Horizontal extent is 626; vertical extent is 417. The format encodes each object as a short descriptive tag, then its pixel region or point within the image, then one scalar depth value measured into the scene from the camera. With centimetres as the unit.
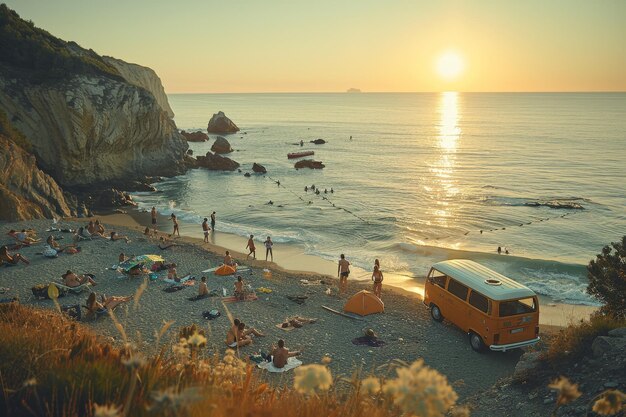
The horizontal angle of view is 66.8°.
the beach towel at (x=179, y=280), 1995
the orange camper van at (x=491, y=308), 1390
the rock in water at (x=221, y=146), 8044
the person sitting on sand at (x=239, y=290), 1847
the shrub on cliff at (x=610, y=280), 1434
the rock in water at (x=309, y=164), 6644
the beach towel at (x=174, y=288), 1912
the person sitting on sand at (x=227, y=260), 2283
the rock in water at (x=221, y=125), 12125
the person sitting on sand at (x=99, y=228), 2711
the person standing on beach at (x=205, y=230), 3033
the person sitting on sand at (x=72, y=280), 1795
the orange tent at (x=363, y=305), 1755
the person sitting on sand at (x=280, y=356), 1269
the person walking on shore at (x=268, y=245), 2688
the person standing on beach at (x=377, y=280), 1964
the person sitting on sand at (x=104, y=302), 1542
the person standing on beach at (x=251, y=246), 2646
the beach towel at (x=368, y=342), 1505
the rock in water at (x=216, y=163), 6209
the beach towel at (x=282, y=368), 1255
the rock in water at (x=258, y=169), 6186
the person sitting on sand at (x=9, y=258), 2059
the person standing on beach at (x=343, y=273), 2061
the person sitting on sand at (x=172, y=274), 2022
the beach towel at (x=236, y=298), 1836
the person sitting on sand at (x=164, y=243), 2608
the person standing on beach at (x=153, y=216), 3400
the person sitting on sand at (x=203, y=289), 1852
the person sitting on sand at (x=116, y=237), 2655
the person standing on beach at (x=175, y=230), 3095
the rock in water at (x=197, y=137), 10088
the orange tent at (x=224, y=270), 2181
